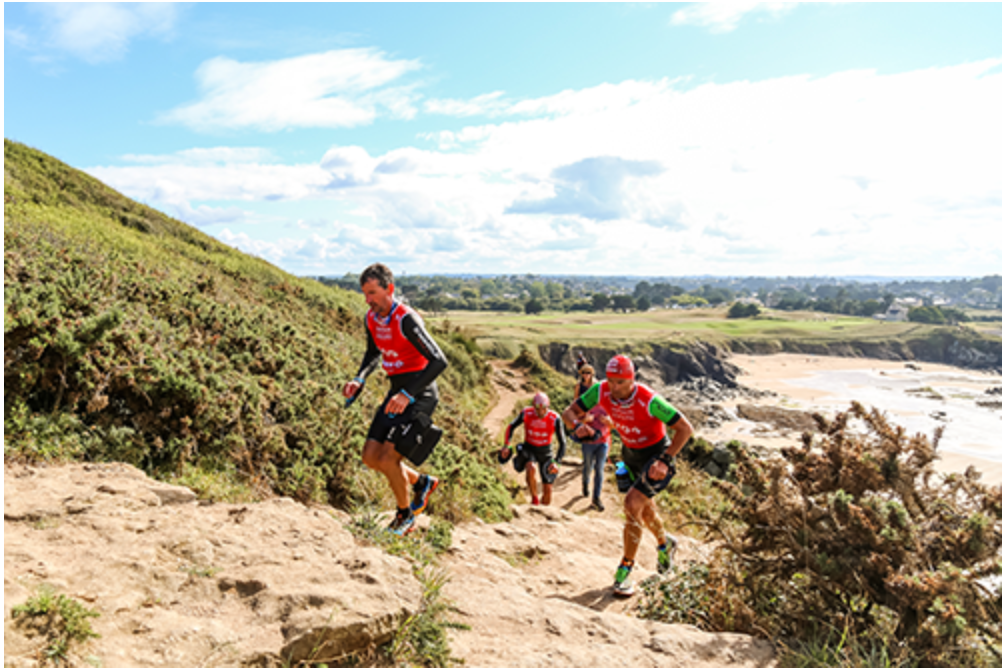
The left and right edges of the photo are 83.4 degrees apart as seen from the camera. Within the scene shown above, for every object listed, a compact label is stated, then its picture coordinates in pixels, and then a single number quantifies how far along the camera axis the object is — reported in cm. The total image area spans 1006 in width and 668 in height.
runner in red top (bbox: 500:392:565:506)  1052
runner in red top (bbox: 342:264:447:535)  523
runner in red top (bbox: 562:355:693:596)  589
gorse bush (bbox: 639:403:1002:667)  418
